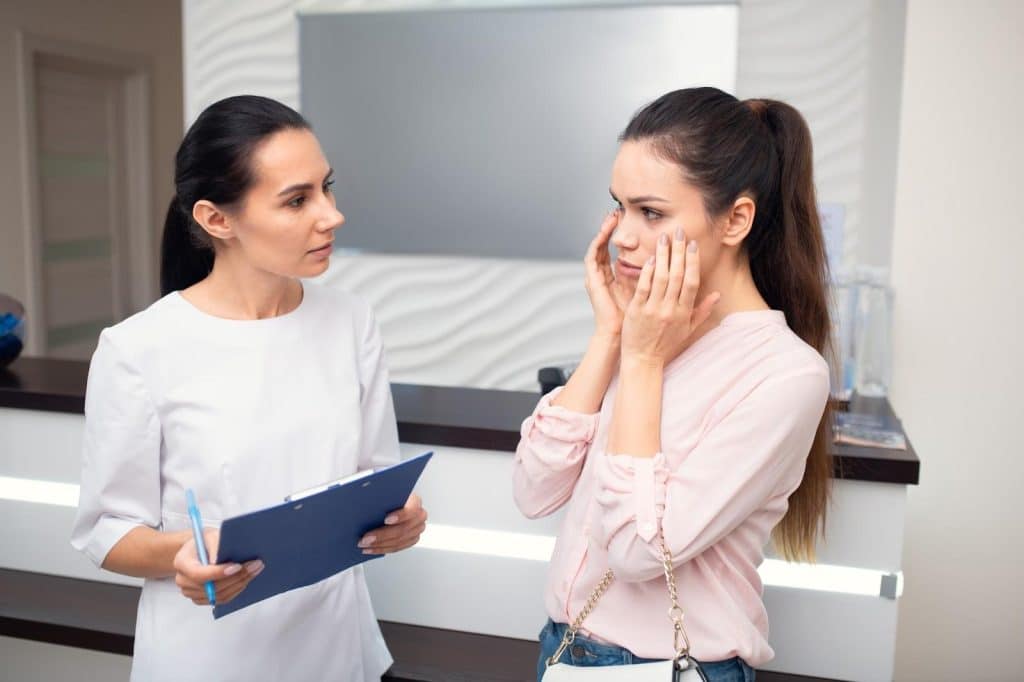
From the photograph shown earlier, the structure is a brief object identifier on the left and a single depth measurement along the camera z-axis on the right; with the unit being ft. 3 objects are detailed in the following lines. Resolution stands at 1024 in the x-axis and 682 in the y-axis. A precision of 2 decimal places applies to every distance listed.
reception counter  5.92
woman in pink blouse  4.03
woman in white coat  4.98
